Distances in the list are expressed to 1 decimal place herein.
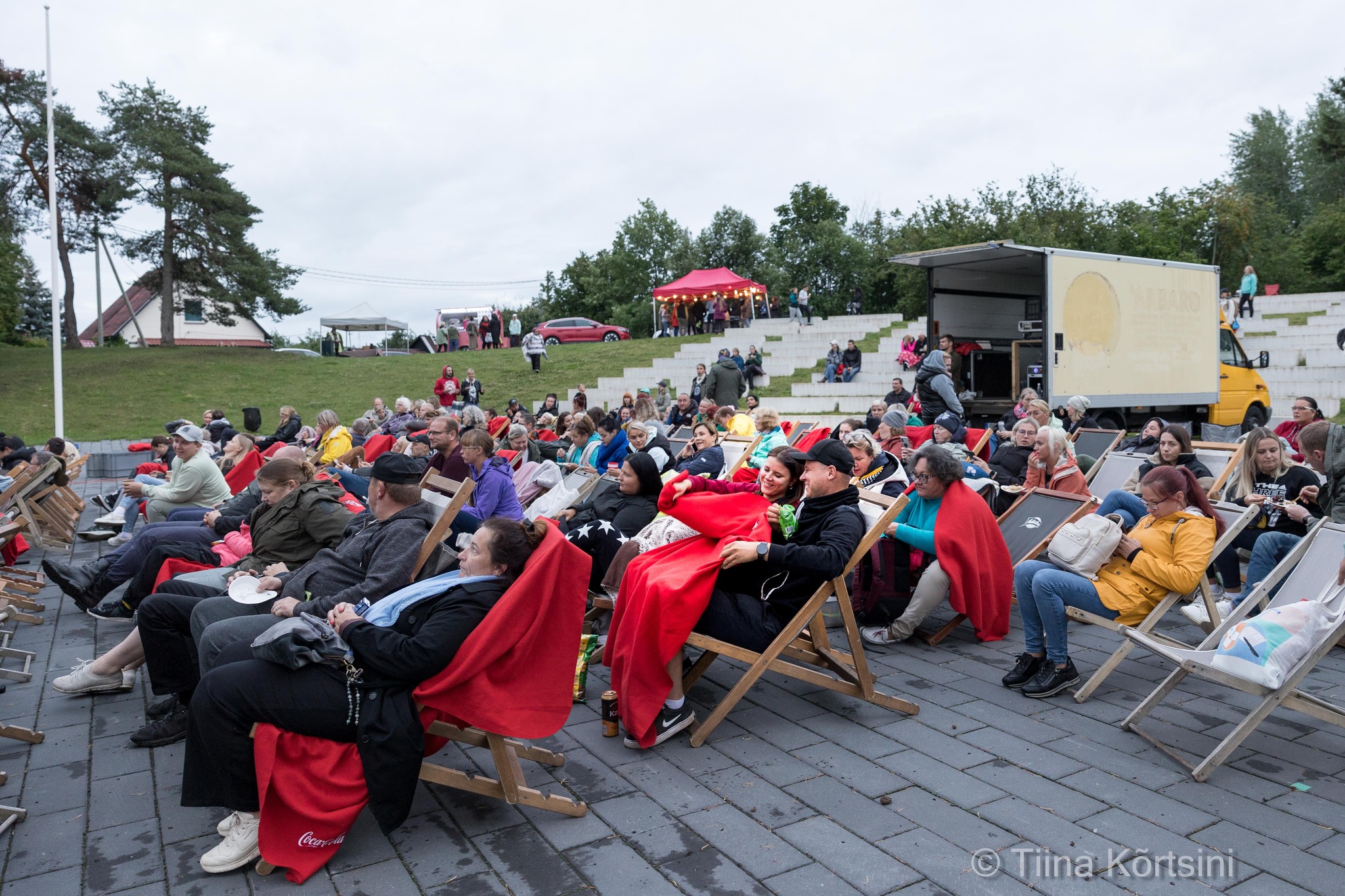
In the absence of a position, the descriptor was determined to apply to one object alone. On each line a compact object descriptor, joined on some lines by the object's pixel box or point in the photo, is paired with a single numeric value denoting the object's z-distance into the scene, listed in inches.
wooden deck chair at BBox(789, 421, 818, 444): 369.1
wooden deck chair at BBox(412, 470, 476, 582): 135.9
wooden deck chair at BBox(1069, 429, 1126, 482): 343.9
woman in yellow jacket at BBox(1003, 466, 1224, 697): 160.7
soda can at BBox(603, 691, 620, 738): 146.8
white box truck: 430.0
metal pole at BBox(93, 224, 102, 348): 1370.0
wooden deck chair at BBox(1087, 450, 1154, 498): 265.1
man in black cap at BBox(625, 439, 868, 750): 143.0
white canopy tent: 1632.6
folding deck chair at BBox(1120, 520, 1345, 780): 124.2
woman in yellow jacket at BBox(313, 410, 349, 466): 438.6
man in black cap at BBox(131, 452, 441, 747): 130.2
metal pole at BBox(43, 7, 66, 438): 659.4
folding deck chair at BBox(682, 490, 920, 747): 142.6
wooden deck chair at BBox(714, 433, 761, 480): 323.6
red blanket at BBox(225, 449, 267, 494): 311.7
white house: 2142.0
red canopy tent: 1256.2
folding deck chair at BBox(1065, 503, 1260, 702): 157.9
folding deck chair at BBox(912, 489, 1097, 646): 208.4
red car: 1421.0
